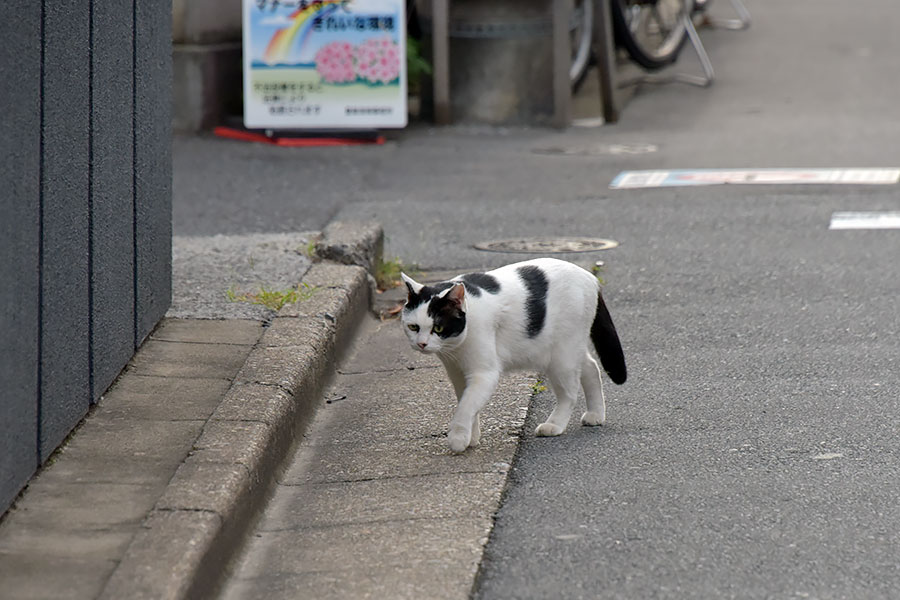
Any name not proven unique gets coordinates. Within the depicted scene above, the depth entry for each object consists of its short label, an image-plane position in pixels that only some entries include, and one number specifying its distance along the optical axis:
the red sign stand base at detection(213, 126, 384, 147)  23.81
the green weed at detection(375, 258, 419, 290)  14.12
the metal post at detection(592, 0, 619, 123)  25.62
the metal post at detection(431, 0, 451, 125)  24.94
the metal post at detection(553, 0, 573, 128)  24.77
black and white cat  8.74
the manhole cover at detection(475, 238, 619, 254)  15.61
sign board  23.80
